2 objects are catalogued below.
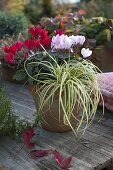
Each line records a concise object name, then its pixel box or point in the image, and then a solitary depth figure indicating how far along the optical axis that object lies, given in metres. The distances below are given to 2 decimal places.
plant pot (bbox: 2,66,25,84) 3.51
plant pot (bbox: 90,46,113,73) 3.62
